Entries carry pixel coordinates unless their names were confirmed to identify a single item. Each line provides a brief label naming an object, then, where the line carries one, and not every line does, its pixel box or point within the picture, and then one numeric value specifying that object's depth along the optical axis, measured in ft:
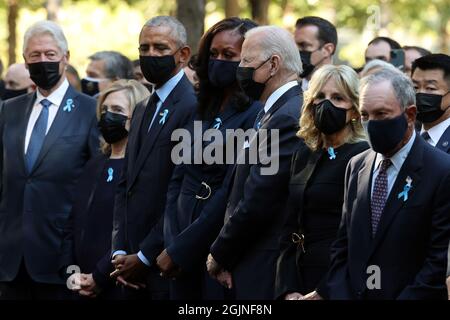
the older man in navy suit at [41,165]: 68.90
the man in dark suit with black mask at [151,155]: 62.44
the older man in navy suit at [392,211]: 46.96
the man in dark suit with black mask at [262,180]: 54.70
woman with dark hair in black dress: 58.90
